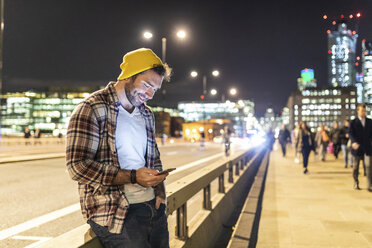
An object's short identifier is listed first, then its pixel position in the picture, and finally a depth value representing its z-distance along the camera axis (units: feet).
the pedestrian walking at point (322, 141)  68.23
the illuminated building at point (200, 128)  263.70
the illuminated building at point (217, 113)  598.34
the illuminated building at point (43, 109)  526.57
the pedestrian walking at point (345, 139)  56.29
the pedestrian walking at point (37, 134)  134.17
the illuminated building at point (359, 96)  631.07
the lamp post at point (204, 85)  113.72
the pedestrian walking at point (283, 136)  87.71
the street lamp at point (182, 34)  79.91
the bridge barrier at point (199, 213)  6.98
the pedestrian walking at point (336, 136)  60.37
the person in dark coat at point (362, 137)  32.22
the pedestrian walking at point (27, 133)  126.40
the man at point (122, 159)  6.84
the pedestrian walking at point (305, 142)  50.03
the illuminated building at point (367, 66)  393.29
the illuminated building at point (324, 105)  623.36
